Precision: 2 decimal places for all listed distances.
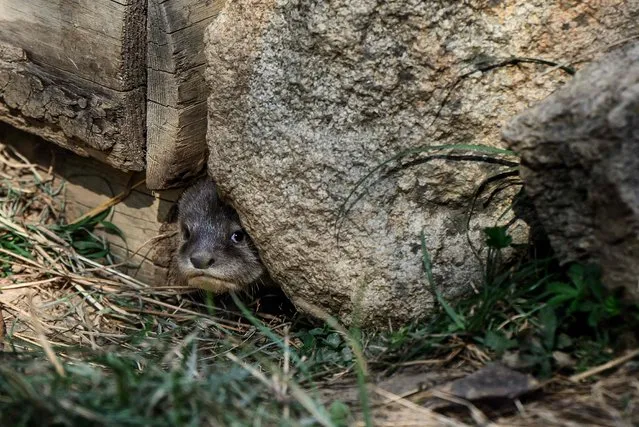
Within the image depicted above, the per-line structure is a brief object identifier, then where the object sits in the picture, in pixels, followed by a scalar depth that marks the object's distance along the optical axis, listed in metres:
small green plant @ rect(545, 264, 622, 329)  5.09
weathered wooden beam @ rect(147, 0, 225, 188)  6.84
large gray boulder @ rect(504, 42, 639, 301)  4.85
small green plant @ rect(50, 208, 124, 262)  8.68
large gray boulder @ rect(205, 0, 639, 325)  5.82
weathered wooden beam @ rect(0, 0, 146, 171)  7.07
